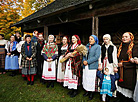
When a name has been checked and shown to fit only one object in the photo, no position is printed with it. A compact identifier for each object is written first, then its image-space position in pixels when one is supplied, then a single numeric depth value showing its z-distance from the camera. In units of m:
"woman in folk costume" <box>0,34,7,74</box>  5.24
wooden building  3.10
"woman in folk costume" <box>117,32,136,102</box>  2.27
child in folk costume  2.45
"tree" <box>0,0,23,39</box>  12.16
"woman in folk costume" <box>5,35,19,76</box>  4.88
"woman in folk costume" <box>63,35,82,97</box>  2.89
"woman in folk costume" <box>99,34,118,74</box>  2.45
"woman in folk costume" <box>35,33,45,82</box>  3.96
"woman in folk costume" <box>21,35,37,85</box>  3.78
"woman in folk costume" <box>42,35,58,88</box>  3.48
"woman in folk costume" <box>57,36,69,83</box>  3.32
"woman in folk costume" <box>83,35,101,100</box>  2.65
